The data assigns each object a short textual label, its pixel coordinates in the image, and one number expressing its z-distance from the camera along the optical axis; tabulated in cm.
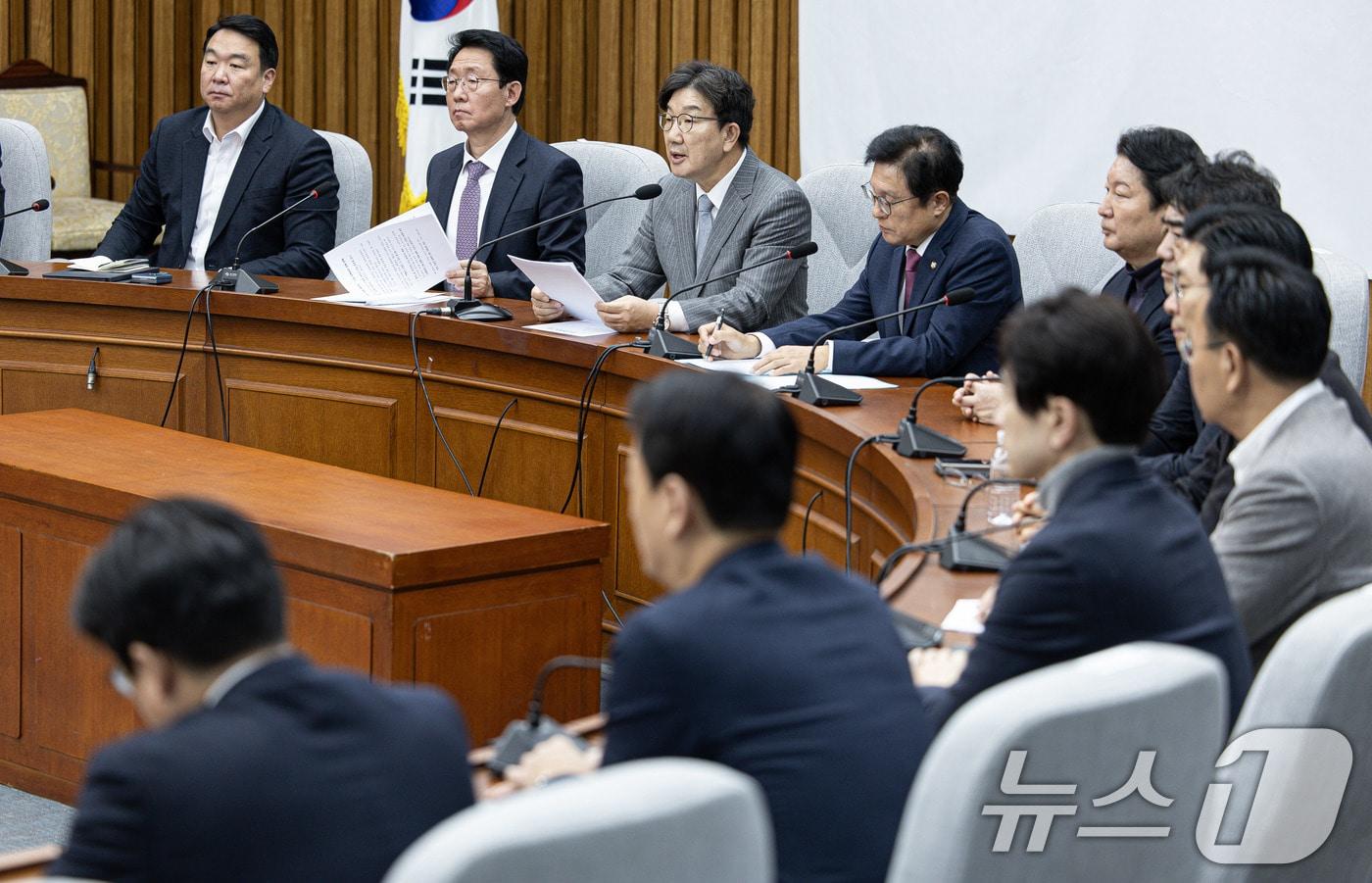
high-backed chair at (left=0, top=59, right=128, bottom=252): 1332
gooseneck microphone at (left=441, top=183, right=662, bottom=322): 788
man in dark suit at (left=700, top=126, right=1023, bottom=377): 701
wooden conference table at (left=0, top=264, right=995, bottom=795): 736
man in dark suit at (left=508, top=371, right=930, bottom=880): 275
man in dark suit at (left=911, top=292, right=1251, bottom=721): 321
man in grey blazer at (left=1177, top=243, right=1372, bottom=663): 376
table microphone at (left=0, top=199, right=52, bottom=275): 883
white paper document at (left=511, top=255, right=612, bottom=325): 761
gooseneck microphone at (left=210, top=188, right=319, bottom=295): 848
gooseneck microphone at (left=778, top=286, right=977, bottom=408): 627
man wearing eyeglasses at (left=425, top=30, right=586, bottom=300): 924
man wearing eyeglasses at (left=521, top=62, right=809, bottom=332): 818
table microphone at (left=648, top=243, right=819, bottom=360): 720
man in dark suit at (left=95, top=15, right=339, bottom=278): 981
